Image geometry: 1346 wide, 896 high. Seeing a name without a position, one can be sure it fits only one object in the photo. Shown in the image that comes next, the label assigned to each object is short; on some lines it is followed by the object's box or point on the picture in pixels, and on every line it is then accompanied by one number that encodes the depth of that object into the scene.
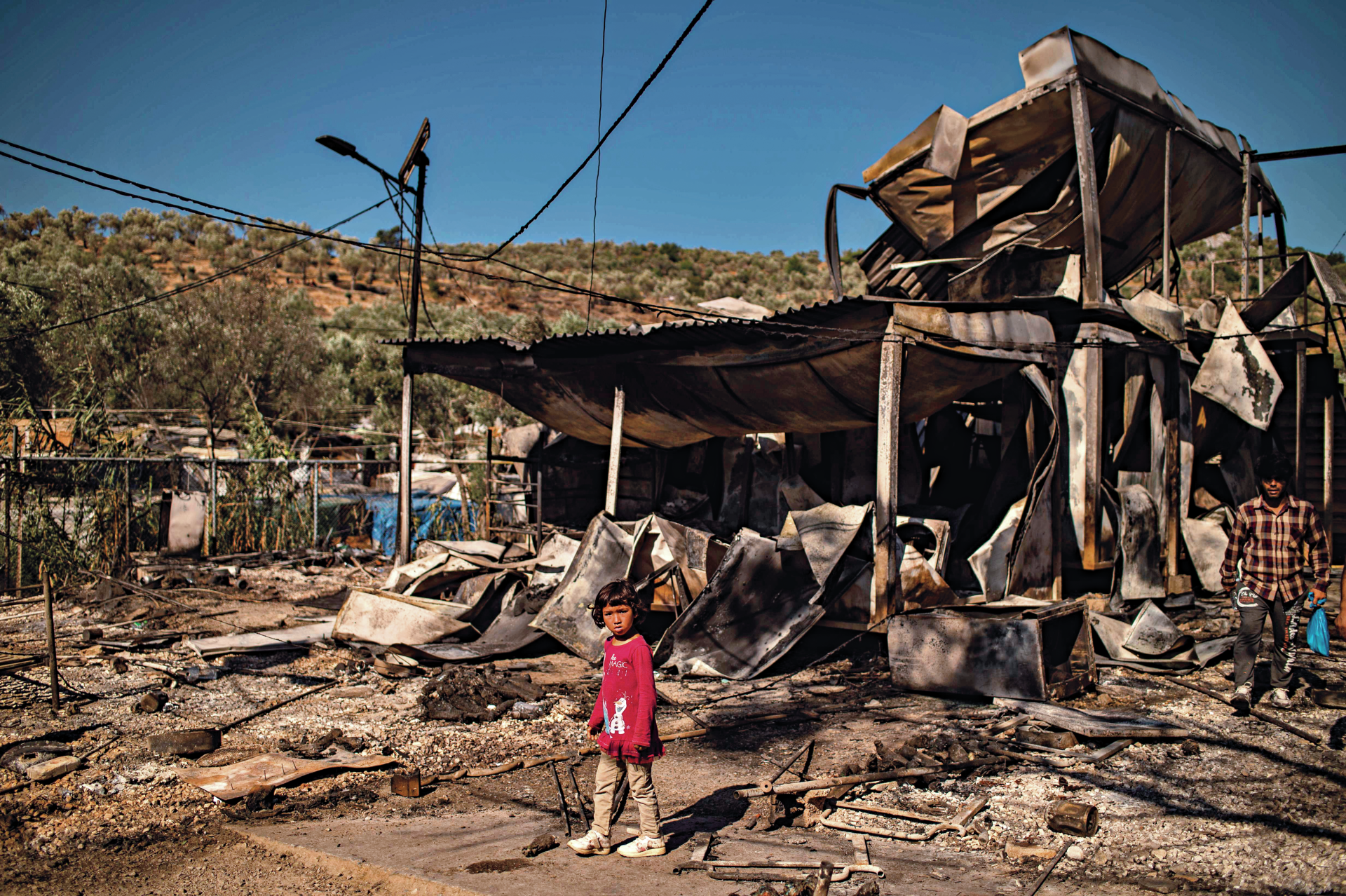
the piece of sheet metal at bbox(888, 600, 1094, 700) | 6.68
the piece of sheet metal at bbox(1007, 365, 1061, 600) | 9.02
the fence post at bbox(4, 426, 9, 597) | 10.96
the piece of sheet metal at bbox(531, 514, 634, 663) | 8.95
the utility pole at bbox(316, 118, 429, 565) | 11.95
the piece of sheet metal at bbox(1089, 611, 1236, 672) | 7.74
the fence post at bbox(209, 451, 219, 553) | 14.66
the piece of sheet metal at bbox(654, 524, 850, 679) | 8.14
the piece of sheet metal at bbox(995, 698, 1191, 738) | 5.67
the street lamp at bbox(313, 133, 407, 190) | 11.05
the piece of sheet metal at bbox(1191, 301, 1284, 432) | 11.34
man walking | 6.14
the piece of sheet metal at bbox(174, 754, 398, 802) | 5.05
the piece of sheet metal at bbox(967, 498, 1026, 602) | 9.06
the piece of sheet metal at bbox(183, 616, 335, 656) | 8.87
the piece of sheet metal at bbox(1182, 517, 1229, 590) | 11.06
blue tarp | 15.91
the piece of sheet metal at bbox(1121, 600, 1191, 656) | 7.96
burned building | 8.41
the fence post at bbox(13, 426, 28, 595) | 11.07
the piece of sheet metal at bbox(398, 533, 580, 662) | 8.70
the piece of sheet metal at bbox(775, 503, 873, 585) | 8.58
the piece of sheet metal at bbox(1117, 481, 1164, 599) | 10.21
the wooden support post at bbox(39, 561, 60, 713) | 6.49
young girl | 4.00
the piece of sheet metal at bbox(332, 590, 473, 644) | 8.95
